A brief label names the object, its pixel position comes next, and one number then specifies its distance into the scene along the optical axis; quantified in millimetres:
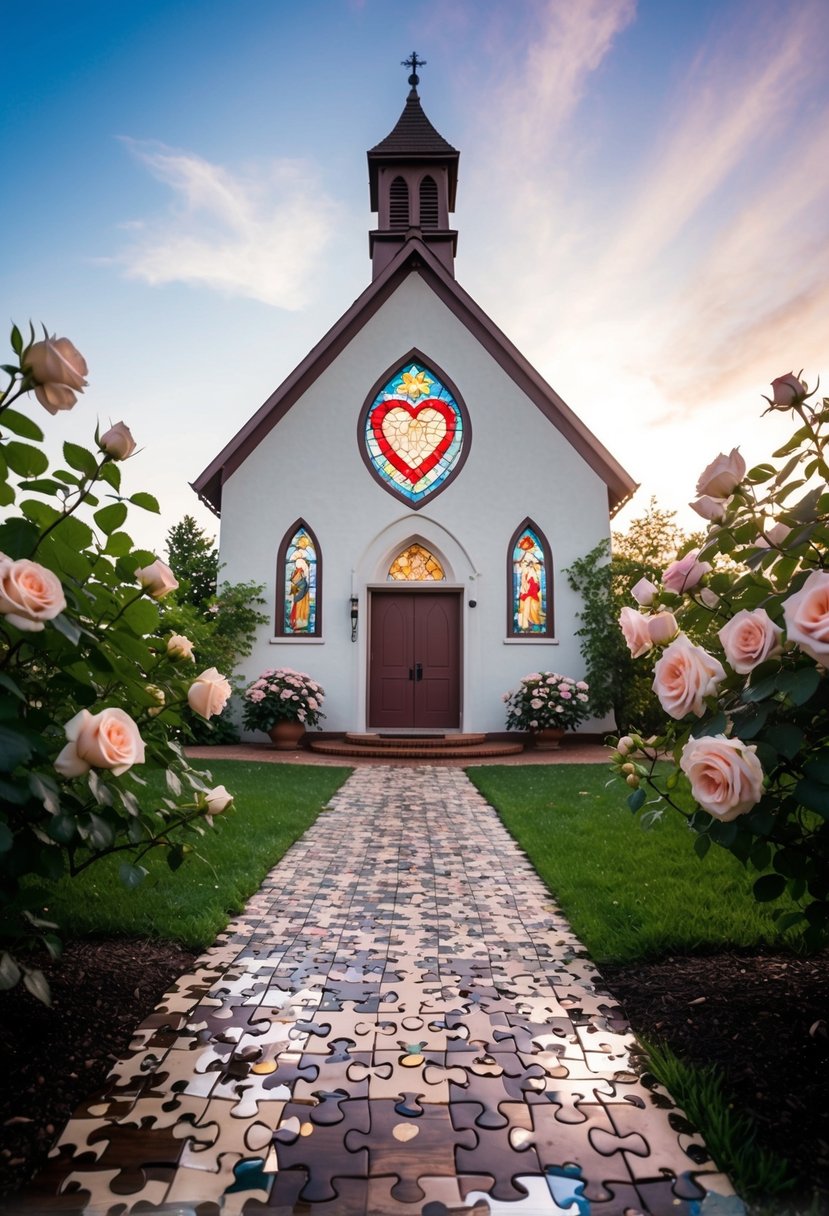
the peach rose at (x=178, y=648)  2086
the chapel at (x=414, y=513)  12391
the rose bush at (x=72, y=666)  1547
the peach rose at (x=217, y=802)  2090
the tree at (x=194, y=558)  16109
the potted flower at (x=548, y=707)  11516
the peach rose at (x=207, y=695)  1998
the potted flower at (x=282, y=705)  11531
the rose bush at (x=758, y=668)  1499
